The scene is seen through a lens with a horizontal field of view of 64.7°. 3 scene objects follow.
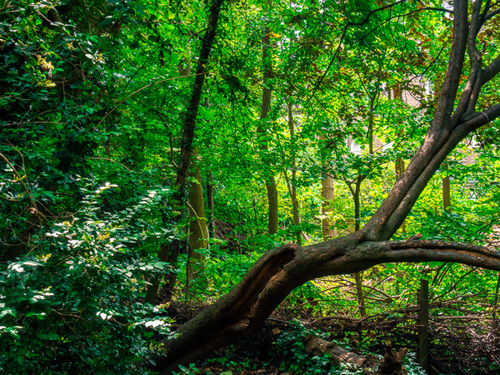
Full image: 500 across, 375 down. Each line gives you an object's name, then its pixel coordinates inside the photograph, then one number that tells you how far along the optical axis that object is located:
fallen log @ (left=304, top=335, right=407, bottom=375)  3.78
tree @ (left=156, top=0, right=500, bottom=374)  3.26
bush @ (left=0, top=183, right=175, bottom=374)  2.27
